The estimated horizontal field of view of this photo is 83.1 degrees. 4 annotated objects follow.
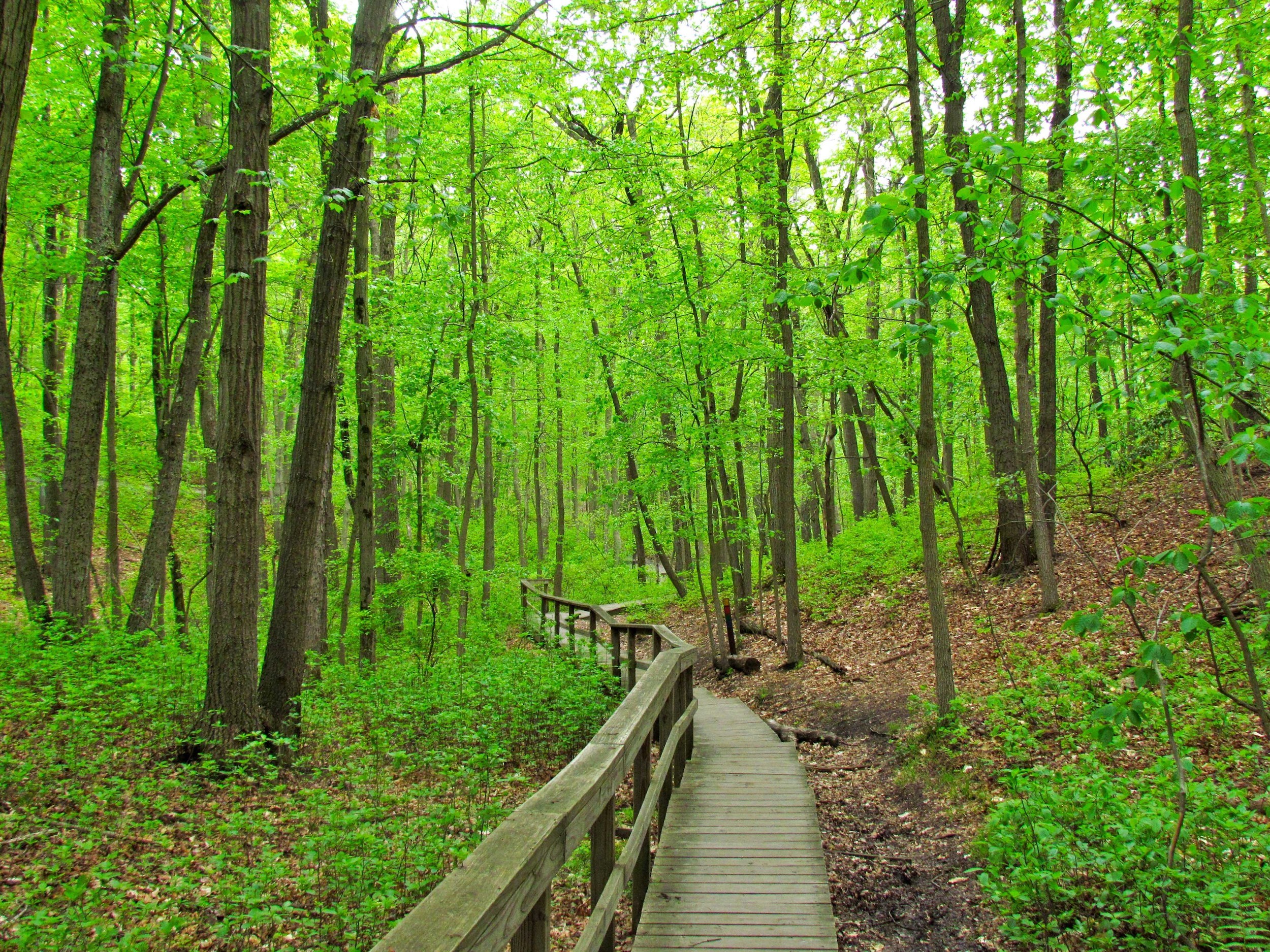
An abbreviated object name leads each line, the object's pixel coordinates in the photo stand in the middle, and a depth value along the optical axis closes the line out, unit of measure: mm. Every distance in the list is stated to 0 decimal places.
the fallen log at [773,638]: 10859
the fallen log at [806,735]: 8188
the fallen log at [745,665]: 12789
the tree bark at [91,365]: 9281
